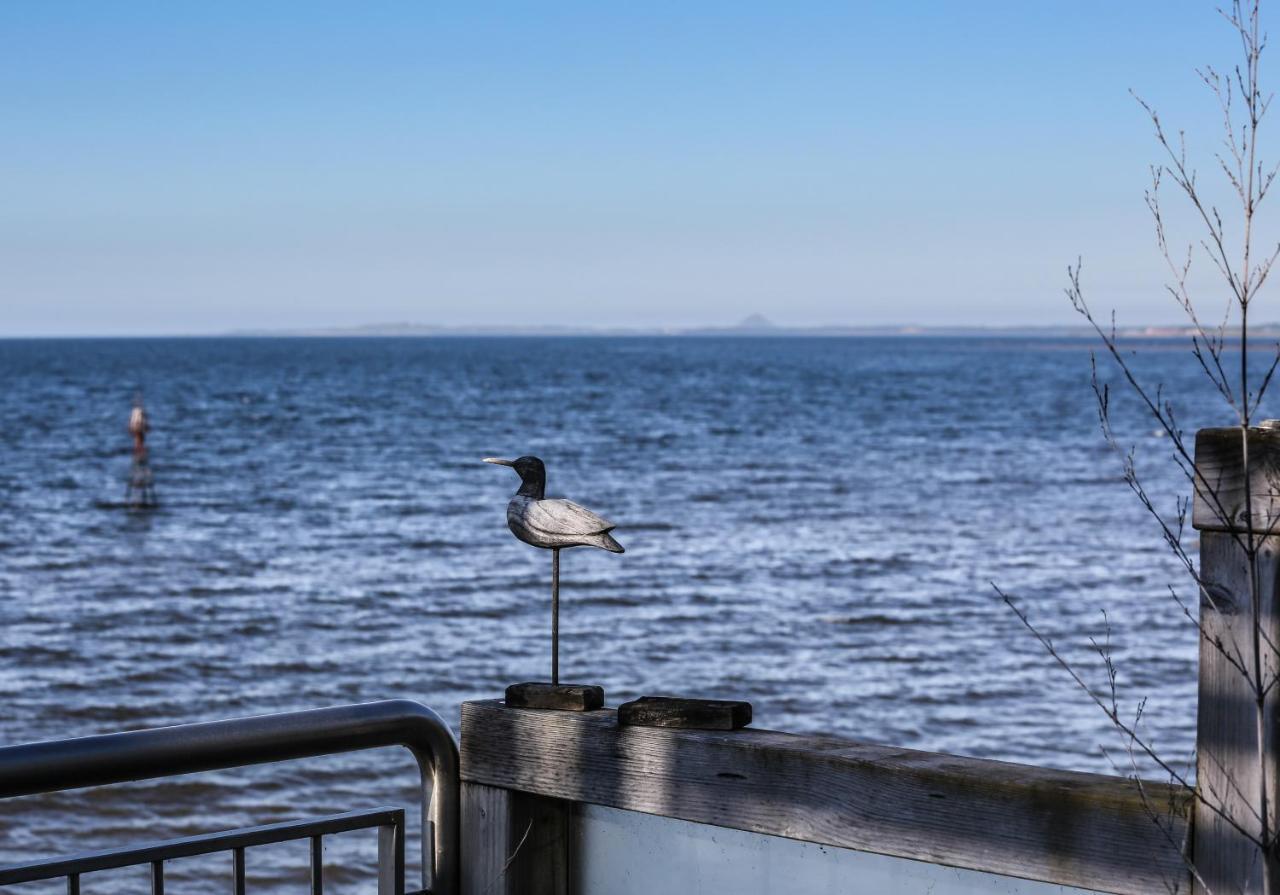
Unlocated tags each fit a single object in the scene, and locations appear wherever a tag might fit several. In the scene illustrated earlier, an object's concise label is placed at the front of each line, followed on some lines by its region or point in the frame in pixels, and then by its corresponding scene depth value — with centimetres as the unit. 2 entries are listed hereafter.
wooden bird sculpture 284
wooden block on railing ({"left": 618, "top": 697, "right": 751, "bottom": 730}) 270
